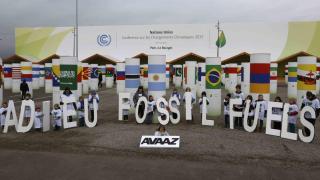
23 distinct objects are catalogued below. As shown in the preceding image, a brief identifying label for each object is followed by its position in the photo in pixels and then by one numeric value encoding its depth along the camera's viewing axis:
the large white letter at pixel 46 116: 13.36
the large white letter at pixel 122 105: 15.28
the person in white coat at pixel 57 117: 13.52
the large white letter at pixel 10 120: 13.18
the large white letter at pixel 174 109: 14.83
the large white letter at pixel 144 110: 14.64
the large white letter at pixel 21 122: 13.06
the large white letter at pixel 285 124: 12.00
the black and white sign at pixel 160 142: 10.69
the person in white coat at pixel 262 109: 13.40
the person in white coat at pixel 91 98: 14.91
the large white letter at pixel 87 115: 14.02
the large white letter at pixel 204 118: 14.36
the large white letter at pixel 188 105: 14.70
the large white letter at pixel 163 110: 13.57
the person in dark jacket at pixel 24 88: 23.60
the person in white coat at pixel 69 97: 14.13
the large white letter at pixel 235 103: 13.64
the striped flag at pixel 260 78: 14.66
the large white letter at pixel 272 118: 12.40
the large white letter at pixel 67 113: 13.70
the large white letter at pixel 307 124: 11.41
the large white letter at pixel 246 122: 13.06
